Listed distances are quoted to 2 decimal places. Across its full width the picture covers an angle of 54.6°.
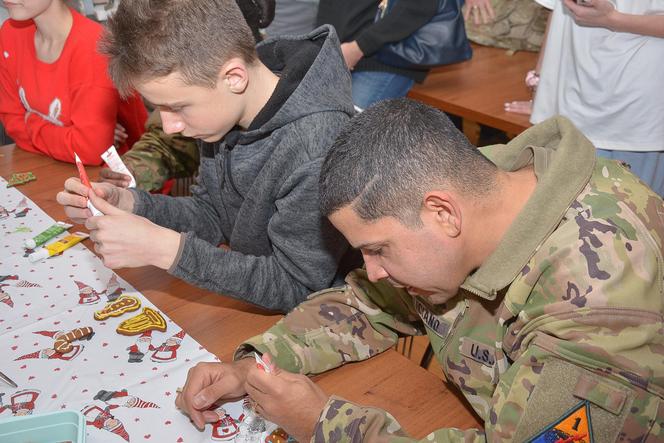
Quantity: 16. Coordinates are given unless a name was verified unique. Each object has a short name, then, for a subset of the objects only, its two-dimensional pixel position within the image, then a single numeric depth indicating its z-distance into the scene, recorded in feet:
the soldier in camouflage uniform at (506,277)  2.91
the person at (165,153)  6.28
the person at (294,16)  8.92
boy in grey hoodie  4.30
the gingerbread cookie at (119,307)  4.35
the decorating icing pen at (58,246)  4.92
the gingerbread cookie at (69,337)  4.06
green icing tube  5.04
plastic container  3.26
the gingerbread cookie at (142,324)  4.22
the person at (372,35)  8.38
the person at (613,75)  6.64
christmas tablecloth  3.60
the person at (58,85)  6.53
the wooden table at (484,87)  8.73
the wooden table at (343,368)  3.73
